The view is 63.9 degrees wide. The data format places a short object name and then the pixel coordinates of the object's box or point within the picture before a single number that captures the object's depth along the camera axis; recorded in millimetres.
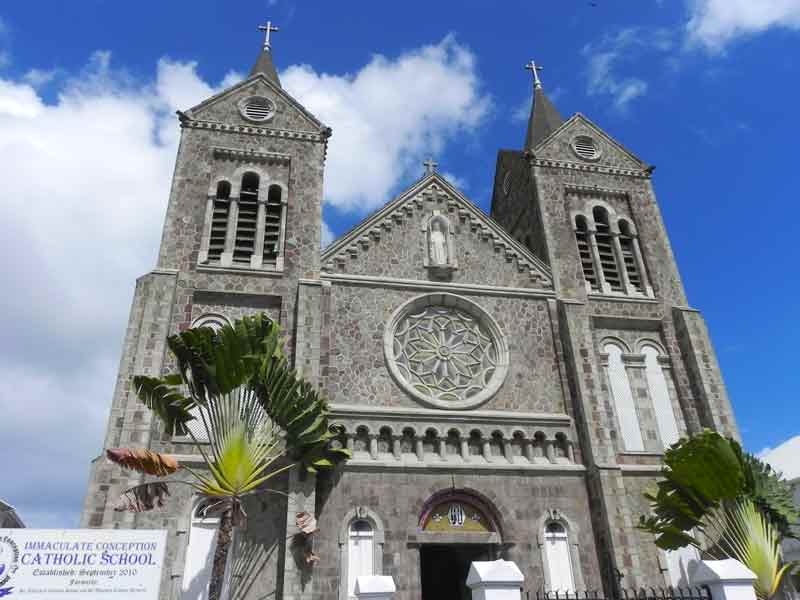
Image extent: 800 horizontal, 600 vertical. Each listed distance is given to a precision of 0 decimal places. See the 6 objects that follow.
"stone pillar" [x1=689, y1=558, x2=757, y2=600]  9711
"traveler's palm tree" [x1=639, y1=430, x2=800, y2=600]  15000
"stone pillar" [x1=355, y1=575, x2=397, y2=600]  10180
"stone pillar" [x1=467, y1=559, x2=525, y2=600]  9195
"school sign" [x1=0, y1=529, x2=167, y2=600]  11219
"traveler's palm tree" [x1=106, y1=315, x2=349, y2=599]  13266
